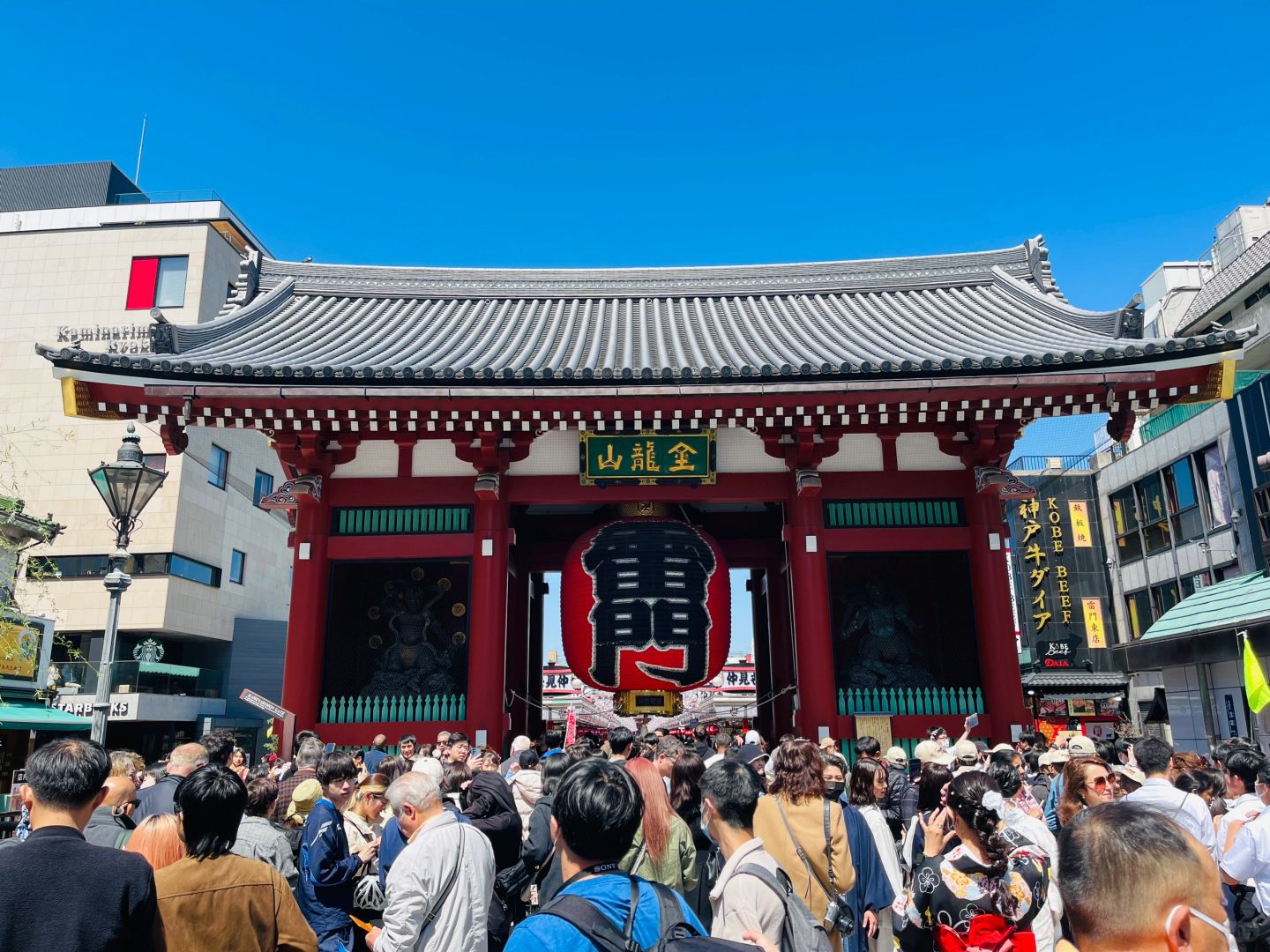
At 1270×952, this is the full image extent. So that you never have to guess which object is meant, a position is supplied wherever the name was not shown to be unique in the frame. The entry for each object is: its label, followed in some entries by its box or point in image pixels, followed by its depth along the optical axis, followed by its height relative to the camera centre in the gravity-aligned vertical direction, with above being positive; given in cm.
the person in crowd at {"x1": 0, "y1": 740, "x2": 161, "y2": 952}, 280 -66
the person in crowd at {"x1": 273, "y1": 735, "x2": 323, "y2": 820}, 625 -76
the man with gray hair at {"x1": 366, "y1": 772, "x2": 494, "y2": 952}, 398 -97
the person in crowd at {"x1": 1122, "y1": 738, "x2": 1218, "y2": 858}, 492 -74
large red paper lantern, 1266 +99
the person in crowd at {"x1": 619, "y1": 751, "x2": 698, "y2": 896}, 526 -102
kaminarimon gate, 1210 +334
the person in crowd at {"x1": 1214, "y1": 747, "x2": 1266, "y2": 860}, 563 -86
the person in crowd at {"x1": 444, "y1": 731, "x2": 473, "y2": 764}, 834 -74
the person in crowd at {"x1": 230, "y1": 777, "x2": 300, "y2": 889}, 469 -89
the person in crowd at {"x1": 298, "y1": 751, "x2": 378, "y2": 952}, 481 -110
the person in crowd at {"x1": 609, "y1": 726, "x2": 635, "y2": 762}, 731 -58
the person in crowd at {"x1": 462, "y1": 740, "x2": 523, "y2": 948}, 552 -89
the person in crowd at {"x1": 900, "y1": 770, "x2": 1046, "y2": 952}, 411 -97
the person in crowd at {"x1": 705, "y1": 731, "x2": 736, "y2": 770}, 867 -73
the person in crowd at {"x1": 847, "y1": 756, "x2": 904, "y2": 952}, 531 -89
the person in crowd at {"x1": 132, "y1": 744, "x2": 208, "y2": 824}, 568 -67
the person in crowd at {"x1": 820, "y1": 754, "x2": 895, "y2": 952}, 497 -123
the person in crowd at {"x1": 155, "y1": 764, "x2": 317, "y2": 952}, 326 -81
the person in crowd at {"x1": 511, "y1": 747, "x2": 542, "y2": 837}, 679 -89
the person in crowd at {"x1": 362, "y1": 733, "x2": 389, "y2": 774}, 1076 -98
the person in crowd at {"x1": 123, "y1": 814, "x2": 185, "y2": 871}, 378 -71
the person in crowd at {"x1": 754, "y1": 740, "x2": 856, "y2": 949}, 452 -84
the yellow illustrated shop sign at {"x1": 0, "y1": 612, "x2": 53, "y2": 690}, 1662 +63
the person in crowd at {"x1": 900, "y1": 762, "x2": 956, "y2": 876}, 514 -71
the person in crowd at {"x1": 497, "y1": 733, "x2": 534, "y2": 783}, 764 -74
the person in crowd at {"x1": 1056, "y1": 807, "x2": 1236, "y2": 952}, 201 -53
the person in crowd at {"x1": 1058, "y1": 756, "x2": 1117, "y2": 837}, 480 -65
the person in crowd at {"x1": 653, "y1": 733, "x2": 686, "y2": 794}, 675 -66
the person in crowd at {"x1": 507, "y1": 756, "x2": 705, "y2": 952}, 266 -62
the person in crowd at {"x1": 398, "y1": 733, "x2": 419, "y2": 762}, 1064 -86
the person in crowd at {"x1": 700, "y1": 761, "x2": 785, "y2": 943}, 341 -76
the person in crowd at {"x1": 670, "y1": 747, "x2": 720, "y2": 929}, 612 -90
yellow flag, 1245 -23
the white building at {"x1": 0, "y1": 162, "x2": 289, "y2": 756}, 3416 +854
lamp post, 834 +186
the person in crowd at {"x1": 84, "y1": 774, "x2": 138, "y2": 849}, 471 -76
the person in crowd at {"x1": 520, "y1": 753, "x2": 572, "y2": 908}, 550 -111
